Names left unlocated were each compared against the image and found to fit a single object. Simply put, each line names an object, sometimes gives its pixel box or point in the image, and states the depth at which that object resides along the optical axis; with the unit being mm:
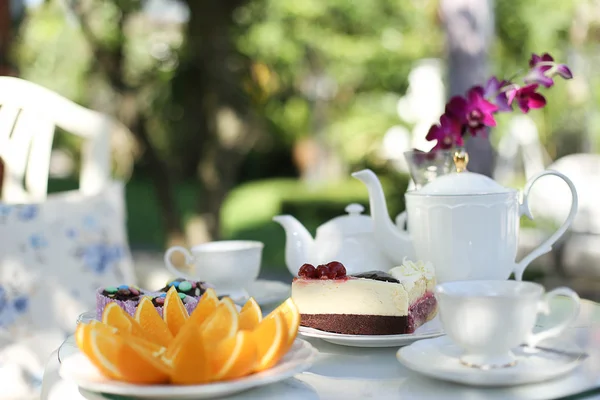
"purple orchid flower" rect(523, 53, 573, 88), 1435
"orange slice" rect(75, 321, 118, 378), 1136
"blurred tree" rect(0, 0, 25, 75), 2620
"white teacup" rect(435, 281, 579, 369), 1147
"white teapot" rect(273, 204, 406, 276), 1435
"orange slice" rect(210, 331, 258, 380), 1135
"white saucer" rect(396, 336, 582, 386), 1156
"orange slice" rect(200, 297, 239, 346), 1170
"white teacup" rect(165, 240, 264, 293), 1461
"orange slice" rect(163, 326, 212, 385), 1124
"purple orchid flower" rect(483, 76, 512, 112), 1453
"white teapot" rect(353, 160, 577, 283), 1346
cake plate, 1275
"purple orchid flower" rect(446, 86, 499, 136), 1447
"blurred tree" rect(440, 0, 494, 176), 4594
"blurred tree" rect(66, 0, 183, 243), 4410
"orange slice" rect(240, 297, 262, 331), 1210
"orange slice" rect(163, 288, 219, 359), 1204
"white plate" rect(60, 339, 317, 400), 1119
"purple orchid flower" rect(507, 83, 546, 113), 1451
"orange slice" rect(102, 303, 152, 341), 1198
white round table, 1158
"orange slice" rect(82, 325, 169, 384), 1129
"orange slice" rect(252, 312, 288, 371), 1154
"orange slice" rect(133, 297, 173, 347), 1206
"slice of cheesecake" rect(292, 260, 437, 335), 1295
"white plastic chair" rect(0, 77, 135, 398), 1808
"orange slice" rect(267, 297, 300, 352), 1171
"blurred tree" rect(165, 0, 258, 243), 4457
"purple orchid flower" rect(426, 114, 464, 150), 1462
